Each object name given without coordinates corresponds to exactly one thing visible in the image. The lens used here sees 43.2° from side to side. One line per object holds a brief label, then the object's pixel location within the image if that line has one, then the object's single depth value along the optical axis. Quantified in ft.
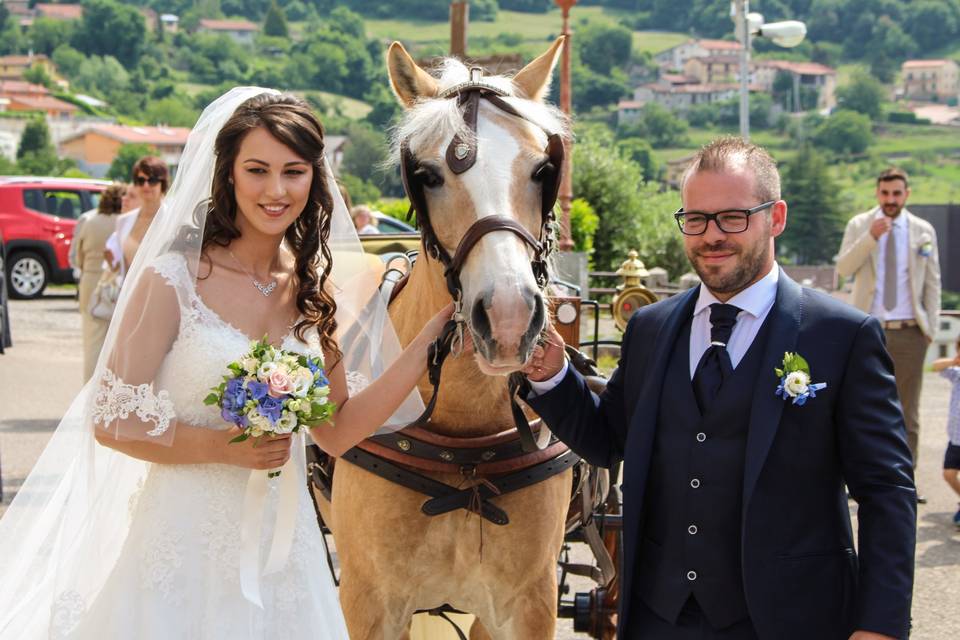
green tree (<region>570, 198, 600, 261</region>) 65.05
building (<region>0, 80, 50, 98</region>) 479.82
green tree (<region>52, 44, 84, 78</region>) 540.11
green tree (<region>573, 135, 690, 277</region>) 81.82
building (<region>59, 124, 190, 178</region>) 357.41
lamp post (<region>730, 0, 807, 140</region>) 57.16
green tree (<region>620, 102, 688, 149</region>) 376.48
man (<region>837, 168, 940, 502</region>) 29.01
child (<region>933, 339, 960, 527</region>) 25.85
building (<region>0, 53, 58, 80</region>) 536.42
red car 71.50
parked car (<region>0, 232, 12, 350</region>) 31.20
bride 10.16
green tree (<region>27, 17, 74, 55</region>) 565.94
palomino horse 11.67
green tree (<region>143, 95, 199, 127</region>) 419.33
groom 9.23
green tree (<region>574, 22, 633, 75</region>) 460.55
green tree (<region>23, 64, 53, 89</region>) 512.30
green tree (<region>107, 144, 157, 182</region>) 318.45
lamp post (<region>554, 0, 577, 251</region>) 37.14
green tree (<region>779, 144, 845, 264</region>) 275.18
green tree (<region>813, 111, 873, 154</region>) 394.32
